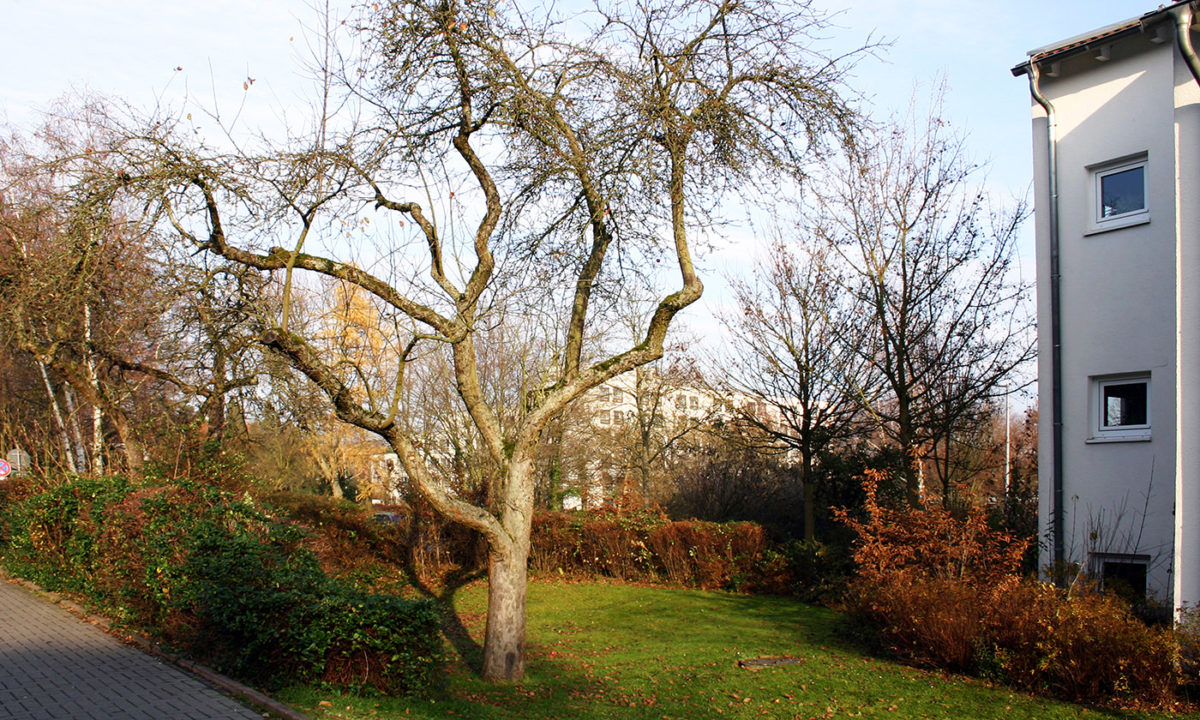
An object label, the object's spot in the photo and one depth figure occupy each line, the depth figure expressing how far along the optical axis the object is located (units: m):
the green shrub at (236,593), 7.75
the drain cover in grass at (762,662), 10.36
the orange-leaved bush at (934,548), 11.14
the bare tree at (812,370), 18.72
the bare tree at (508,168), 8.34
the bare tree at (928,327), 16.78
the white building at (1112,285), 10.82
